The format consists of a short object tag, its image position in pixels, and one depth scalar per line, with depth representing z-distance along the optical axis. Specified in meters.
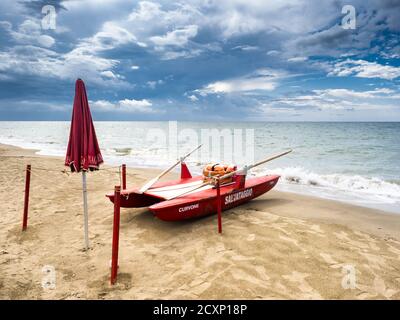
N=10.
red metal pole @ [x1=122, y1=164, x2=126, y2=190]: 7.71
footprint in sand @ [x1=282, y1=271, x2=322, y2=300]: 4.04
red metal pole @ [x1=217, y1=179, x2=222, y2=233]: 5.96
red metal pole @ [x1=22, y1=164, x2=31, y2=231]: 6.19
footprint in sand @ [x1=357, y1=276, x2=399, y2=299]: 4.05
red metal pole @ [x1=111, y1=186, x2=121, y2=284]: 4.29
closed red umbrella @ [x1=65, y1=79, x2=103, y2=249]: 5.00
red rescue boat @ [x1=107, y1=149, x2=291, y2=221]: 6.30
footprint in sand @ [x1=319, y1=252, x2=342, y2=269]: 4.83
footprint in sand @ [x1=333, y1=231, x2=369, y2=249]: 5.67
